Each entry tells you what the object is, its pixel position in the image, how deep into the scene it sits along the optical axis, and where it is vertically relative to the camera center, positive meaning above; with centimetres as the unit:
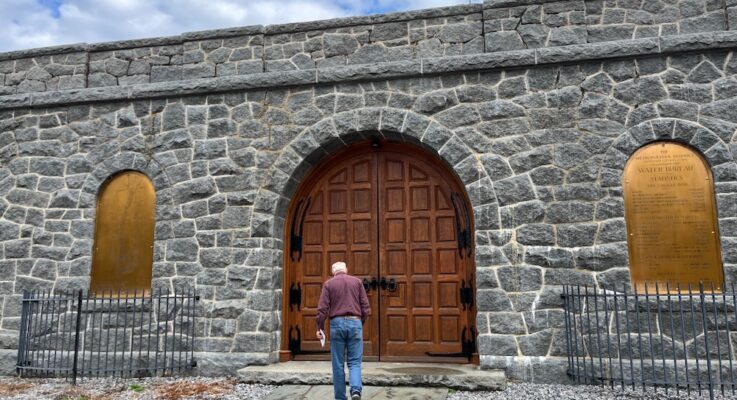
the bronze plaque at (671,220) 627 +81
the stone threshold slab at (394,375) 607 -86
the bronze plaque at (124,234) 761 +83
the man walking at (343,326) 543 -29
